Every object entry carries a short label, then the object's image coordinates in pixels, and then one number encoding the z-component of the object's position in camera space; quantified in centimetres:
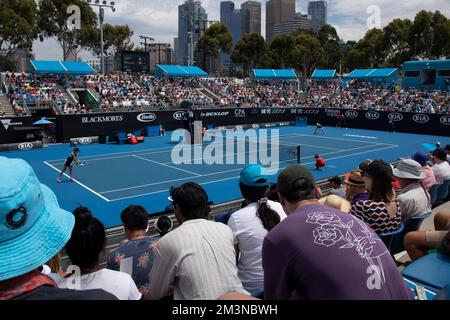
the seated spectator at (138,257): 410
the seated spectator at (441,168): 937
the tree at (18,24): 5235
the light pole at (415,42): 7068
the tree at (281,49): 9125
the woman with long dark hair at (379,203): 510
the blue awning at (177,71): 4962
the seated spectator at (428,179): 829
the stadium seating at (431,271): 370
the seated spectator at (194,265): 292
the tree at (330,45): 10531
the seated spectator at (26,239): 167
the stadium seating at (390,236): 509
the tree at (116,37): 7594
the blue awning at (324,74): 5869
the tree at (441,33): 6806
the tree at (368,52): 7948
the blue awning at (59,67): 4000
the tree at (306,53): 8989
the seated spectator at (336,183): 952
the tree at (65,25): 5978
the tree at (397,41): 7425
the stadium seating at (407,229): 578
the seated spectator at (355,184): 733
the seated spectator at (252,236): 409
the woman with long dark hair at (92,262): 293
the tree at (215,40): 8181
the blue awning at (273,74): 5755
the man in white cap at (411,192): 604
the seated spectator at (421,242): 482
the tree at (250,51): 8675
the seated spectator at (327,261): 223
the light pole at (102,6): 4209
